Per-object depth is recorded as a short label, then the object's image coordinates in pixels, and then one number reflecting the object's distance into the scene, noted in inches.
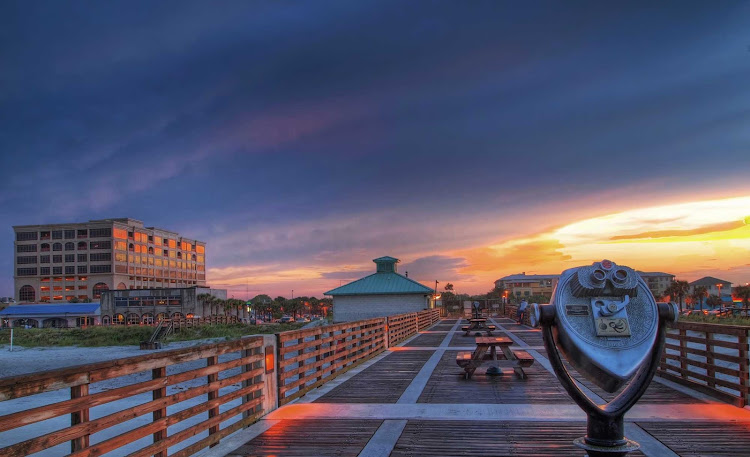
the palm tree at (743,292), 3057.1
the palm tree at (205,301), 3597.4
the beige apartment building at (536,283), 5541.3
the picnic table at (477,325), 1000.6
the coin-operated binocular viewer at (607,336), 185.0
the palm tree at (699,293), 3354.3
